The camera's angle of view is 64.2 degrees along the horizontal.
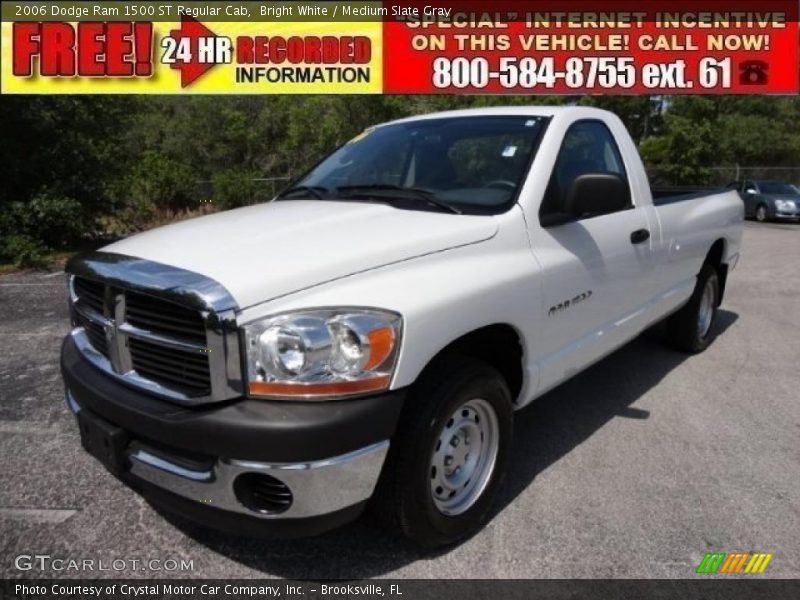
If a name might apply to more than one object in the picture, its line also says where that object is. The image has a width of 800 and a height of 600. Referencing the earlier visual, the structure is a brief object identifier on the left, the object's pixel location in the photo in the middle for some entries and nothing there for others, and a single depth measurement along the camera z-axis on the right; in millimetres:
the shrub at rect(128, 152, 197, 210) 18239
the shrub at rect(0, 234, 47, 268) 10414
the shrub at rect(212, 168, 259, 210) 22078
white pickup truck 2158
